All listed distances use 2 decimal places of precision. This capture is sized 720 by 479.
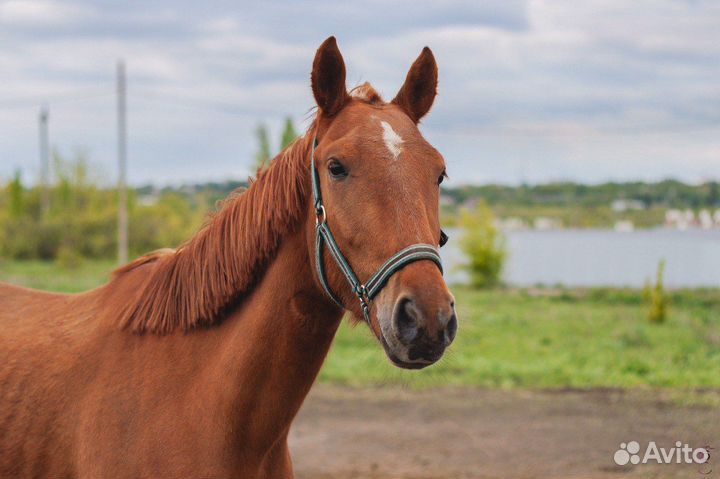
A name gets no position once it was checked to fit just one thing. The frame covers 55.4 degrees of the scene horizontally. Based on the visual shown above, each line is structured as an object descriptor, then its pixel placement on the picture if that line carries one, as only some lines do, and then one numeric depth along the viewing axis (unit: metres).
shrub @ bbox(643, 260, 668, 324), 14.45
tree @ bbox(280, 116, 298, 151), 22.09
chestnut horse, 2.23
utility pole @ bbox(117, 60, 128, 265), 22.92
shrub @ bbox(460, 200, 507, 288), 23.30
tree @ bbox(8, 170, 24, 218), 39.12
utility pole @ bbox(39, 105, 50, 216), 40.88
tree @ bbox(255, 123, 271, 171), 25.67
